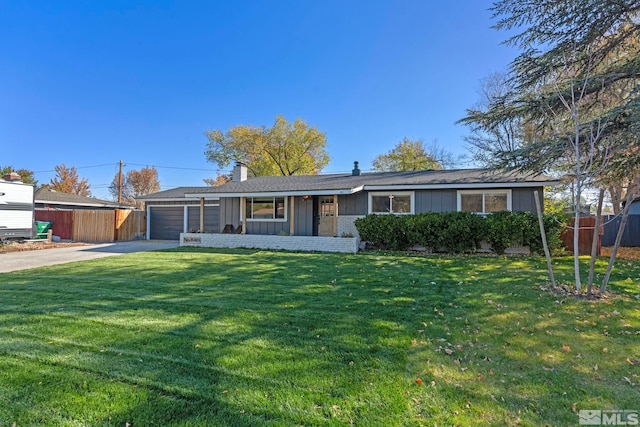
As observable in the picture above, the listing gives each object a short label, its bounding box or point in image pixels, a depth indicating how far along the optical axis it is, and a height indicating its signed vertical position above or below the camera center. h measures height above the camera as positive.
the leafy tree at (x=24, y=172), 29.16 +5.09
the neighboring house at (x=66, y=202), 19.83 +1.55
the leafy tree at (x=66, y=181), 35.25 +5.02
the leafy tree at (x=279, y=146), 30.92 +7.90
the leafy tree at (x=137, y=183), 40.94 +5.49
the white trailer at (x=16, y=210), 12.98 +0.62
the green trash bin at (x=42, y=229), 15.46 -0.25
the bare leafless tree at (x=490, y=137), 21.20 +6.17
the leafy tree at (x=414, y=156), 30.00 +6.79
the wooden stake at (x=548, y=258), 5.79 -0.69
